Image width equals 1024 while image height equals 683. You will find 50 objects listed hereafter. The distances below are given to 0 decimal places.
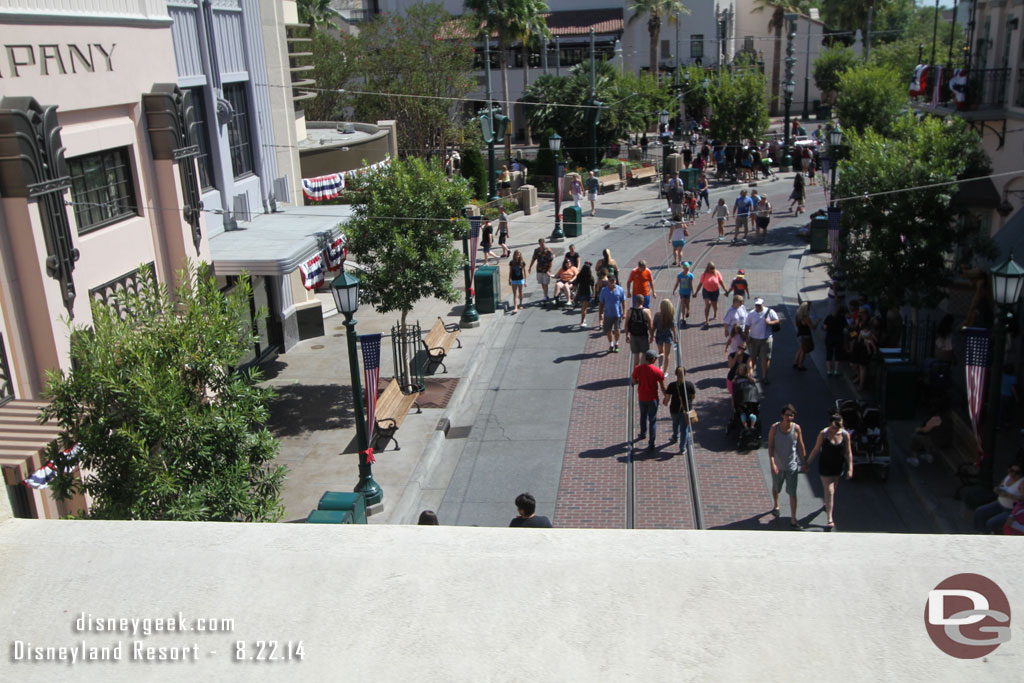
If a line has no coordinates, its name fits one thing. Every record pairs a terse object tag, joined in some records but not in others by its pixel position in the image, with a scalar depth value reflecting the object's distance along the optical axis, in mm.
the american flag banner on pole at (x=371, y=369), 13094
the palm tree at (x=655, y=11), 61375
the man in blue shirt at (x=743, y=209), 28859
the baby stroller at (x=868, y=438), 12477
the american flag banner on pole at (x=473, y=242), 20016
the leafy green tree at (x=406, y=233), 16297
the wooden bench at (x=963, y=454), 11930
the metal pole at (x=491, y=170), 30425
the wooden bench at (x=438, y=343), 17922
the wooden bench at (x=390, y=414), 14398
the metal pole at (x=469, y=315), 20984
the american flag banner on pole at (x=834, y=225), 18875
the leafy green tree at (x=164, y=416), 7930
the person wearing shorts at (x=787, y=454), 11352
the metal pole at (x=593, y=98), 38625
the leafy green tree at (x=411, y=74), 43344
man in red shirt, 13445
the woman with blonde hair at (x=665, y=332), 16406
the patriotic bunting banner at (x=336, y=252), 17045
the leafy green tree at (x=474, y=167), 40500
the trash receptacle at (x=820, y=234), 26469
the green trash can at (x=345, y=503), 10711
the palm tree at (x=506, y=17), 46531
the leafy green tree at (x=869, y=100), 34062
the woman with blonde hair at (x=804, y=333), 16891
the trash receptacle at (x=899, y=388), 14391
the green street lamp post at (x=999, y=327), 10586
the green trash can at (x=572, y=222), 30688
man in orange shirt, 18469
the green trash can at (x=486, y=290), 22031
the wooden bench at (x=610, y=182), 41594
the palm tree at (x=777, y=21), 67062
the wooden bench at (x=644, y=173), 43991
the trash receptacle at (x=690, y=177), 37281
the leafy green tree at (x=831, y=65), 64938
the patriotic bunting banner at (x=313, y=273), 16781
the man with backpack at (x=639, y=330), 16328
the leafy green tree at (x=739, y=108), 39156
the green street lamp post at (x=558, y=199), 30312
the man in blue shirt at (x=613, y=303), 18203
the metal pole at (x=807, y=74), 67412
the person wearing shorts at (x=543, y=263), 22688
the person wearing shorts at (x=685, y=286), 19312
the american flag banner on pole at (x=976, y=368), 11477
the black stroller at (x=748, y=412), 13758
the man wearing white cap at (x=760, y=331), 16031
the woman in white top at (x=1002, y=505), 9898
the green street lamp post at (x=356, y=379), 12195
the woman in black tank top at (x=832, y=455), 11273
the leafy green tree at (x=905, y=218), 16125
